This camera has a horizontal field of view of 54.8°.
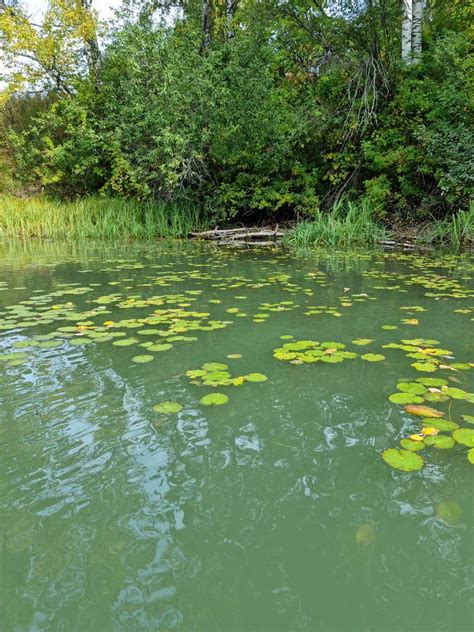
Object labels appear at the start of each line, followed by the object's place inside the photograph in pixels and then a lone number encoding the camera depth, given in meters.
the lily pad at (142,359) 2.46
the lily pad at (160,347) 2.66
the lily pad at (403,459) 1.48
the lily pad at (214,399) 1.95
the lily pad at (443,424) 1.70
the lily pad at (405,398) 1.92
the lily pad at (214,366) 2.33
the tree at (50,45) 12.79
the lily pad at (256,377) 2.19
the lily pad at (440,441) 1.58
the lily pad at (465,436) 1.59
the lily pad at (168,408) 1.88
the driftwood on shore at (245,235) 8.97
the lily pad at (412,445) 1.58
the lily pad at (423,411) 1.81
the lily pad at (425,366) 2.27
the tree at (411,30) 8.97
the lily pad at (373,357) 2.43
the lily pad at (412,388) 2.00
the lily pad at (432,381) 2.09
